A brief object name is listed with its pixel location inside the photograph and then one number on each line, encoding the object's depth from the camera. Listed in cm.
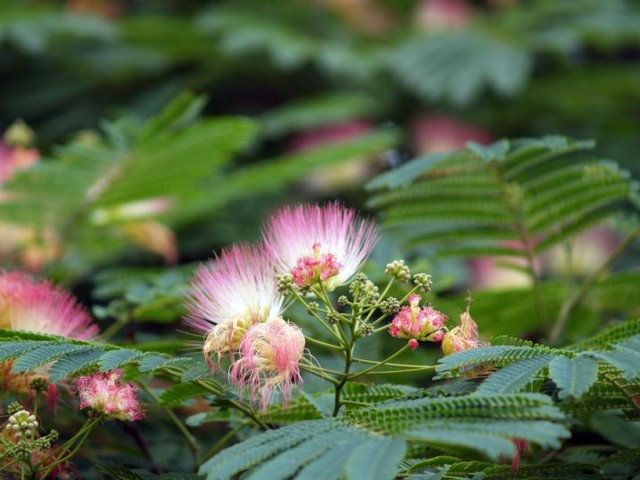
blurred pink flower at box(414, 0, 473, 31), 288
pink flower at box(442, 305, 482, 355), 129
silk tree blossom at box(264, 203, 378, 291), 130
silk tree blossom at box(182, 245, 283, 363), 130
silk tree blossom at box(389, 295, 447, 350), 129
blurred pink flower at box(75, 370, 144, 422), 129
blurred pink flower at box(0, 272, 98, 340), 134
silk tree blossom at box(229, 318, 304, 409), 128
